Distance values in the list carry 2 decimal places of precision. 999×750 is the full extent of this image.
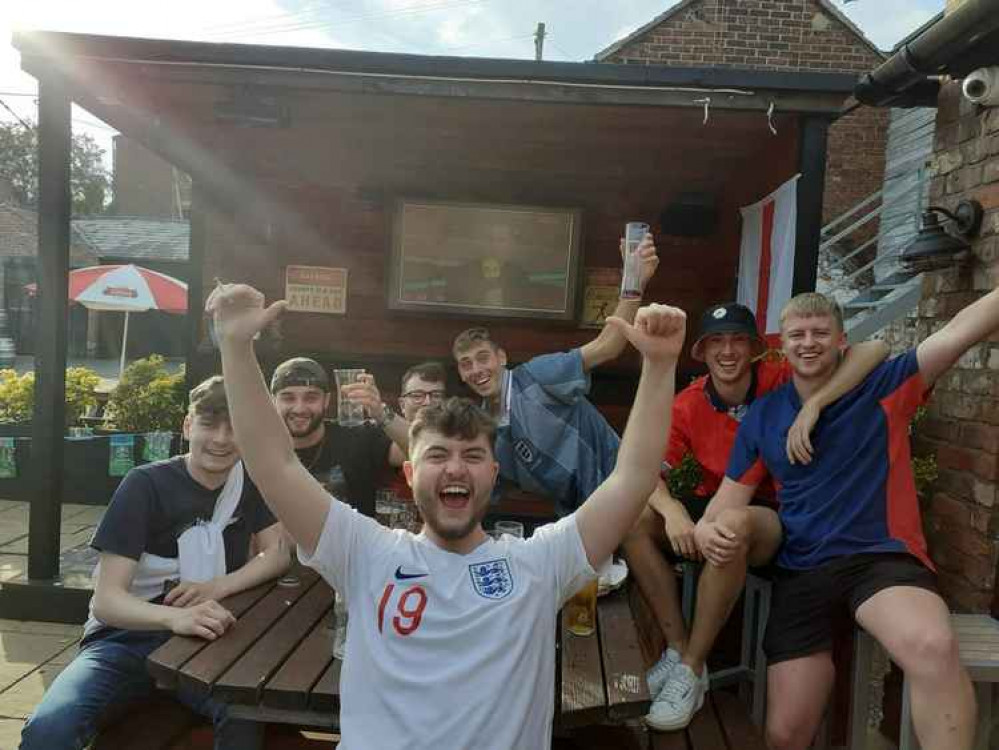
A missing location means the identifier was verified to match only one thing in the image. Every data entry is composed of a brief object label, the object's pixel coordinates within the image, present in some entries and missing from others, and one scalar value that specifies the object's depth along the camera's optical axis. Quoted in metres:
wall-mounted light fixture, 2.81
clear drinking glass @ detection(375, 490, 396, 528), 2.37
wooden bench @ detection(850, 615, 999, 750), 2.23
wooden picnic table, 1.71
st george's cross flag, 3.86
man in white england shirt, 1.56
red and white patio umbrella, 9.45
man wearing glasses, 2.84
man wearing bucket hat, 2.28
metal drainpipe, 2.48
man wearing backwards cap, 2.81
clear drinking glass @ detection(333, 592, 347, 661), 1.91
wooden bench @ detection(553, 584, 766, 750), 1.71
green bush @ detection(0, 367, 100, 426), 6.07
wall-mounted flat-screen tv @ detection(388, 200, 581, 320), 5.34
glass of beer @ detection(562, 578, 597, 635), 2.05
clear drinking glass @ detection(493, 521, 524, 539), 2.07
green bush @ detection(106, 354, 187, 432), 5.91
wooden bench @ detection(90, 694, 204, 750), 2.05
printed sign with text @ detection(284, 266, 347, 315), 5.55
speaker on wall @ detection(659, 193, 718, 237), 5.11
